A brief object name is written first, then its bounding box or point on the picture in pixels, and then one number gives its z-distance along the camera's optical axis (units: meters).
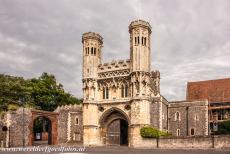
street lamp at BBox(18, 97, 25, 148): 31.15
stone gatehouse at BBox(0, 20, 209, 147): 32.02
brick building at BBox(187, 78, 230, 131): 36.96
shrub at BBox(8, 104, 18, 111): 31.76
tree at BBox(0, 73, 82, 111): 43.00
